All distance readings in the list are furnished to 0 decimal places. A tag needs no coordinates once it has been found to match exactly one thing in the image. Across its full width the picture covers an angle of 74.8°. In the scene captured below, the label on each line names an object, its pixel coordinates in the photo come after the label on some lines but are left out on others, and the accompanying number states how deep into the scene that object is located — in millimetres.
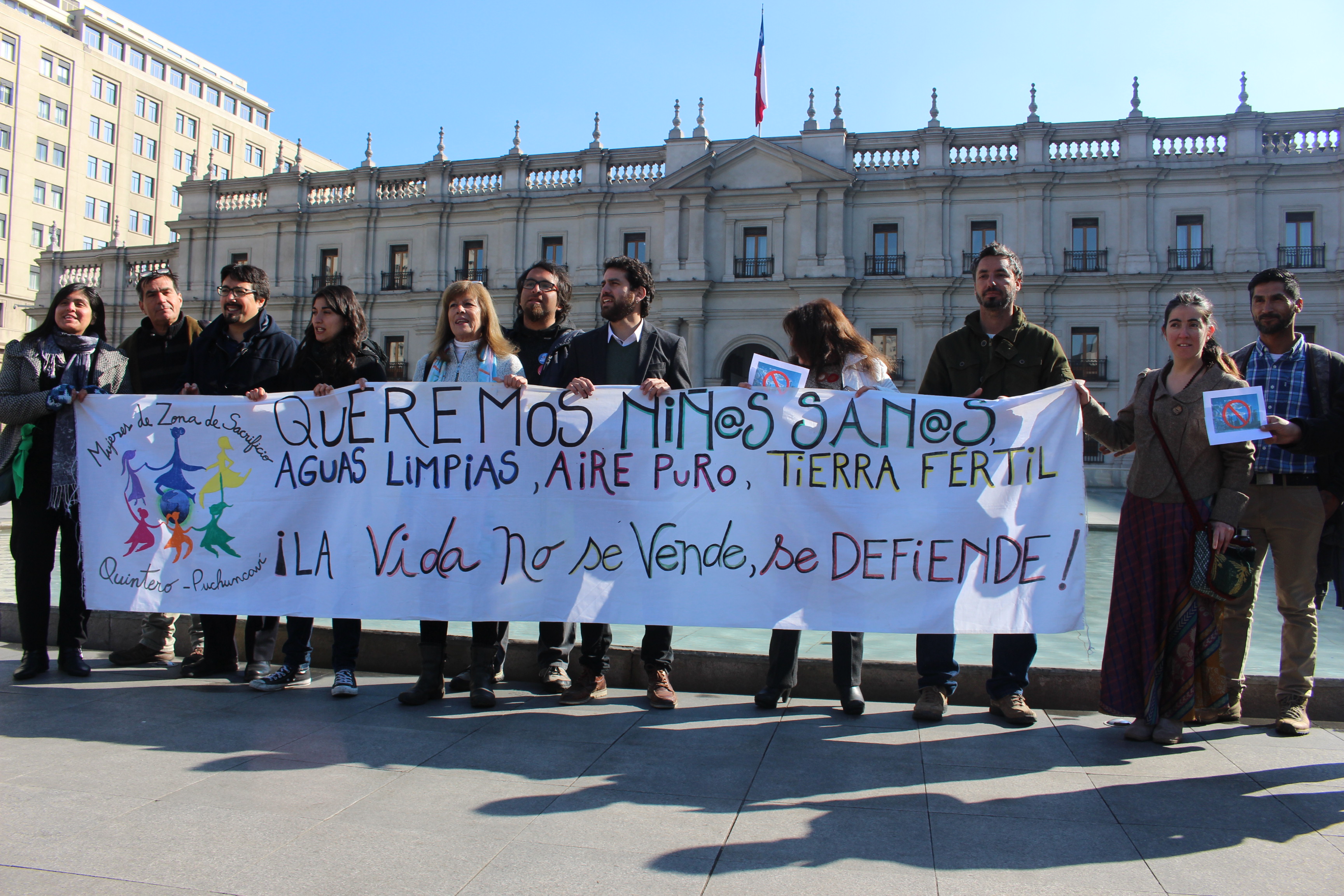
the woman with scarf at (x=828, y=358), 4141
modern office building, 51094
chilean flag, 33562
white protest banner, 3930
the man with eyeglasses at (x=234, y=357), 4695
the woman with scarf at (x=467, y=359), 4211
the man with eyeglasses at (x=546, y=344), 4406
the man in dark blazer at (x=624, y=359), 4242
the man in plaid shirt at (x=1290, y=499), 3822
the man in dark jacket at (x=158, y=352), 4883
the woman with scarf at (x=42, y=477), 4566
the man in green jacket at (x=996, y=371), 3957
